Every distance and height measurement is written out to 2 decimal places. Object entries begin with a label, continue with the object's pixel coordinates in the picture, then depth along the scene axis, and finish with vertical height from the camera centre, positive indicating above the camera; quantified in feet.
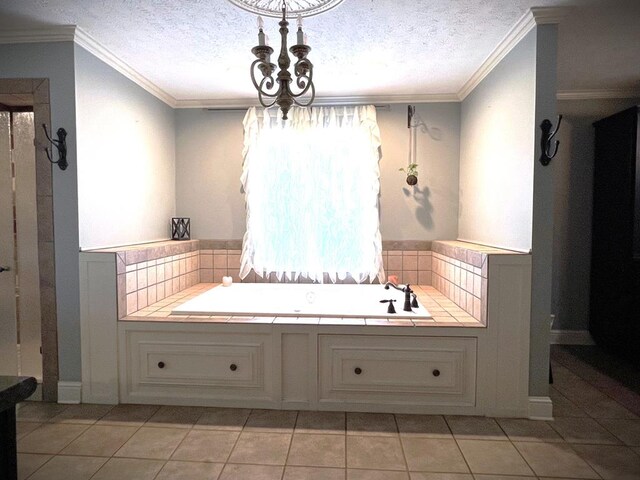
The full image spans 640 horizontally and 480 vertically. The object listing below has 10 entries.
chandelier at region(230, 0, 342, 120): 4.76 +2.23
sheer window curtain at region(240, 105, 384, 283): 9.63 +0.83
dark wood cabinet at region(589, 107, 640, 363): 8.62 -0.35
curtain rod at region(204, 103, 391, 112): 9.75 +3.18
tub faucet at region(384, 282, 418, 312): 7.36 -1.69
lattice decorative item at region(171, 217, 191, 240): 10.14 -0.21
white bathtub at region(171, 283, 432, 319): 7.22 -1.87
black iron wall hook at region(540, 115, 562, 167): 6.21 +1.41
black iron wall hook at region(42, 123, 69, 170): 6.66 +1.39
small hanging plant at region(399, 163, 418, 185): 9.60 +1.27
